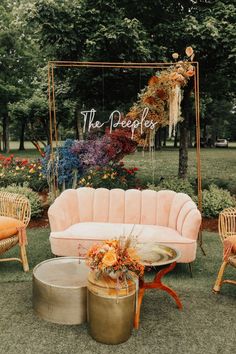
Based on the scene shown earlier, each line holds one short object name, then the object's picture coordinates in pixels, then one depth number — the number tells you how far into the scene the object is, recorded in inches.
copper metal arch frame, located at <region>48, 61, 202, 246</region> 237.6
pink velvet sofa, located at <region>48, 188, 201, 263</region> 195.2
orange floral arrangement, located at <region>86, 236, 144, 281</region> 128.0
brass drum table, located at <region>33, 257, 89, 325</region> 143.6
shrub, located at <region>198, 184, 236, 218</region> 301.4
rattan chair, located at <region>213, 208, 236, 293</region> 173.8
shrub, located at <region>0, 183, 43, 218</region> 301.7
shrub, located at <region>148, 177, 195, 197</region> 339.6
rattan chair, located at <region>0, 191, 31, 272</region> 195.2
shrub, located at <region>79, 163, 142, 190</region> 319.3
